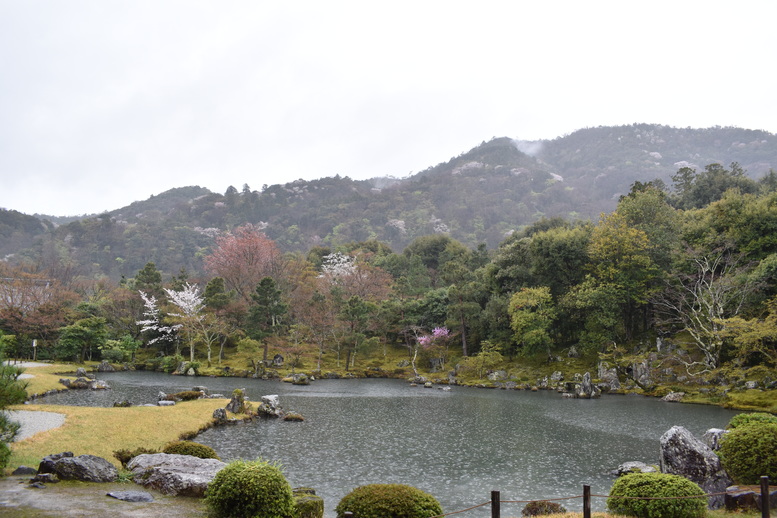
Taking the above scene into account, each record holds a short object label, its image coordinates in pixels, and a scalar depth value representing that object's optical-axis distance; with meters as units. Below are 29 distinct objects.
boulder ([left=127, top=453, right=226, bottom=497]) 12.79
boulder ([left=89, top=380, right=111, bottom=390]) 37.16
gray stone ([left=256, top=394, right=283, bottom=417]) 28.92
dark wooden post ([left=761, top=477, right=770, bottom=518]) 9.65
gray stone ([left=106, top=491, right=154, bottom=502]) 11.58
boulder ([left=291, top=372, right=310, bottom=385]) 46.78
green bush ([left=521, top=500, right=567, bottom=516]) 12.95
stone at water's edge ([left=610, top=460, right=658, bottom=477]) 16.98
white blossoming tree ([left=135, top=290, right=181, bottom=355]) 58.06
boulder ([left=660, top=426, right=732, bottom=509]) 13.63
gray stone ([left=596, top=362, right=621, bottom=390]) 42.16
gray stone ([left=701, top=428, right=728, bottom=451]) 16.32
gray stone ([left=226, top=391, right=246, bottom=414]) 28.44
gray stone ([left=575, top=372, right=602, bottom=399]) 39.36
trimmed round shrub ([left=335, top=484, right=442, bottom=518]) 9.82
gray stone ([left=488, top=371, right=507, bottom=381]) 49.47
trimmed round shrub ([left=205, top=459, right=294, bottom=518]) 10.03
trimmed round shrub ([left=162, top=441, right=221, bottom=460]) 15.69
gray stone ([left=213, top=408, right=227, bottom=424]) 26.39
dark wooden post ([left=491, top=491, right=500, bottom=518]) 8.34
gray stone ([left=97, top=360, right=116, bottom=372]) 51.59
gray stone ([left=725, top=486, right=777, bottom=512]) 11.25
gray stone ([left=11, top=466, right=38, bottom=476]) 12.81
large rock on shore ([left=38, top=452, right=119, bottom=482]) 12.76
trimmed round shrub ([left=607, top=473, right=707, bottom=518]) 10.54
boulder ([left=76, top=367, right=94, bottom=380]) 41.33
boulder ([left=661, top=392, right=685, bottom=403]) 35.94
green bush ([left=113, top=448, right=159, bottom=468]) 15.49
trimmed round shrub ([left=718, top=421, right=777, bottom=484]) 12.40
